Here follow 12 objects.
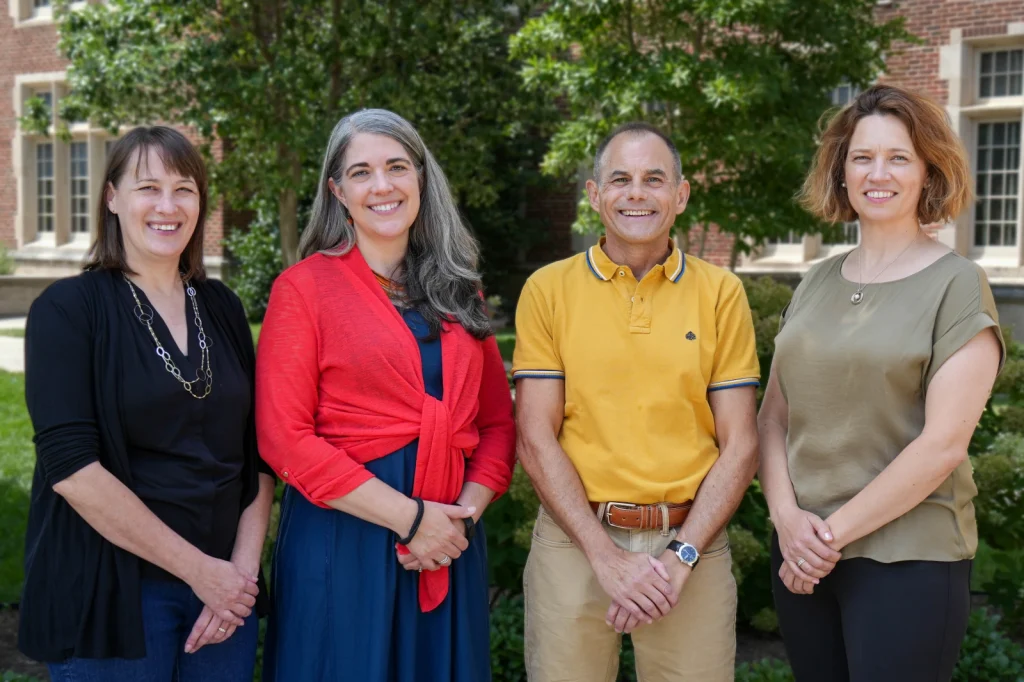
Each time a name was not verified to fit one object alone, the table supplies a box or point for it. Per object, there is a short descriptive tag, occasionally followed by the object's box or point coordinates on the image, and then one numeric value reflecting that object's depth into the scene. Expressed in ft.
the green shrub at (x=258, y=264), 54.54
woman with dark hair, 7.86
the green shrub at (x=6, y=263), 65.05
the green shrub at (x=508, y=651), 13.21
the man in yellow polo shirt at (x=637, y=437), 9.29
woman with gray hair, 8.68
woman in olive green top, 8.08
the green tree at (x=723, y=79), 31.32
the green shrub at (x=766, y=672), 12.45
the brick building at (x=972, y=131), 46.01
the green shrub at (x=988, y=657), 12.58
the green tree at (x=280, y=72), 37.37
